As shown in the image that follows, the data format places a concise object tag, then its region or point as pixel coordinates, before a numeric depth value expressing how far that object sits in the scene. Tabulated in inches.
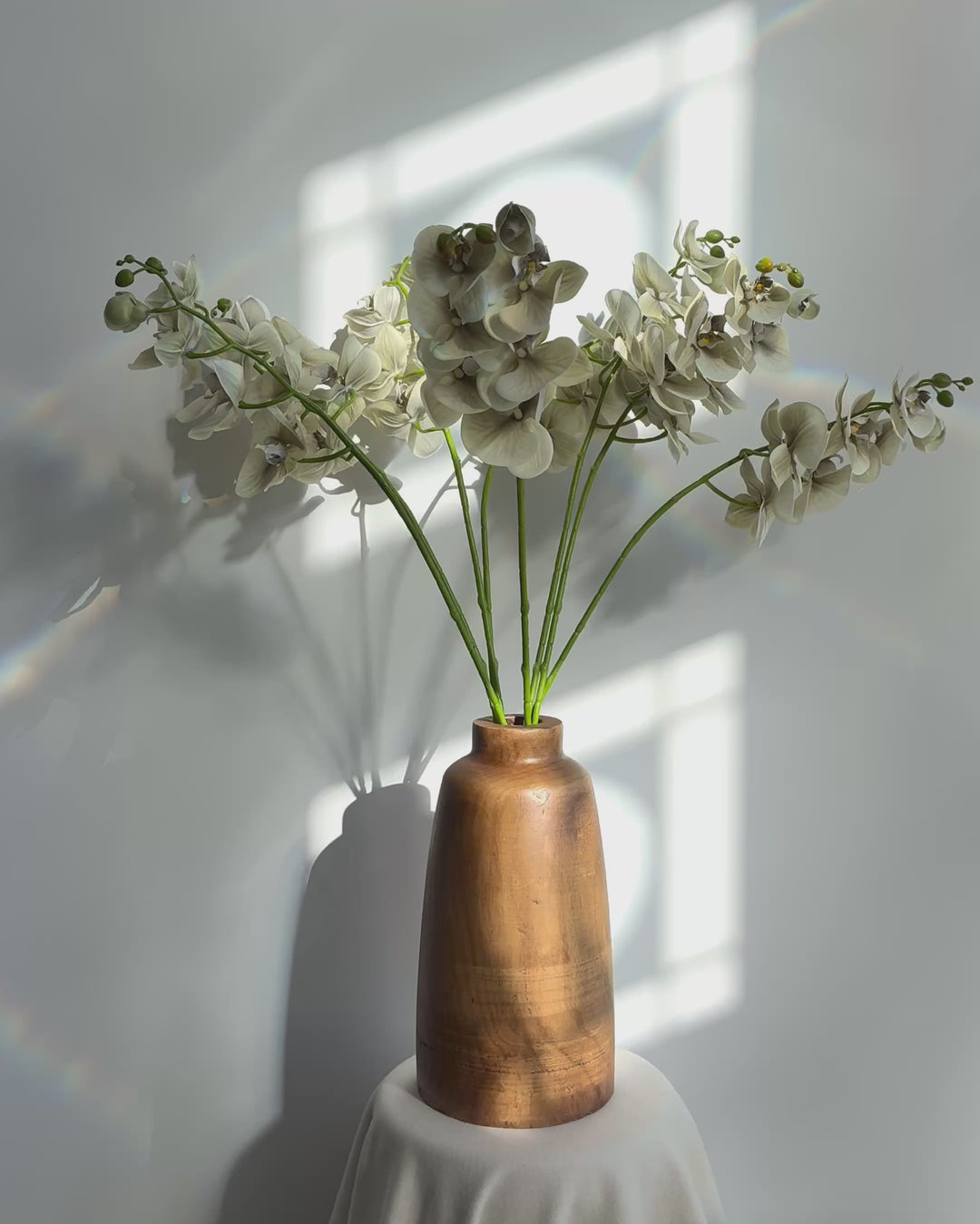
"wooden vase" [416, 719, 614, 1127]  36.7
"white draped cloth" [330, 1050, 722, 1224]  34.8
